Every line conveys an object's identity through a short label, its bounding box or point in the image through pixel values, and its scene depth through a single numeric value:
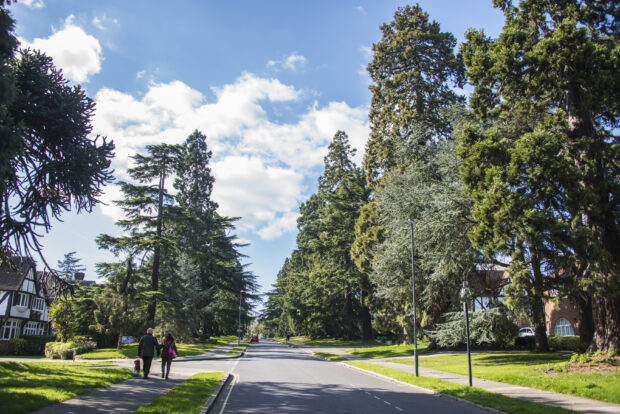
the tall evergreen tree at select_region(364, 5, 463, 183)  33.66
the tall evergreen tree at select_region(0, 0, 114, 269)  12.82
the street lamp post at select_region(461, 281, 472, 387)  14.36
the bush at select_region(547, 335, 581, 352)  30.53
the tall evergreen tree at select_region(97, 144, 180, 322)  32.59
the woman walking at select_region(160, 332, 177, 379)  14.86
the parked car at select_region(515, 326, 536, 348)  31.50
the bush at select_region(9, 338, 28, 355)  31.65
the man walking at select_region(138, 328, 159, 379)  14.81
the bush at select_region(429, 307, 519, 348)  21.41
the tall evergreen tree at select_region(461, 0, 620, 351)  15.61
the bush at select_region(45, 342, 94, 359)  25.88
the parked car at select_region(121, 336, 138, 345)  35.07
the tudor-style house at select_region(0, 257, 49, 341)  39.75
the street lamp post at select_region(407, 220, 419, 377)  17.59
